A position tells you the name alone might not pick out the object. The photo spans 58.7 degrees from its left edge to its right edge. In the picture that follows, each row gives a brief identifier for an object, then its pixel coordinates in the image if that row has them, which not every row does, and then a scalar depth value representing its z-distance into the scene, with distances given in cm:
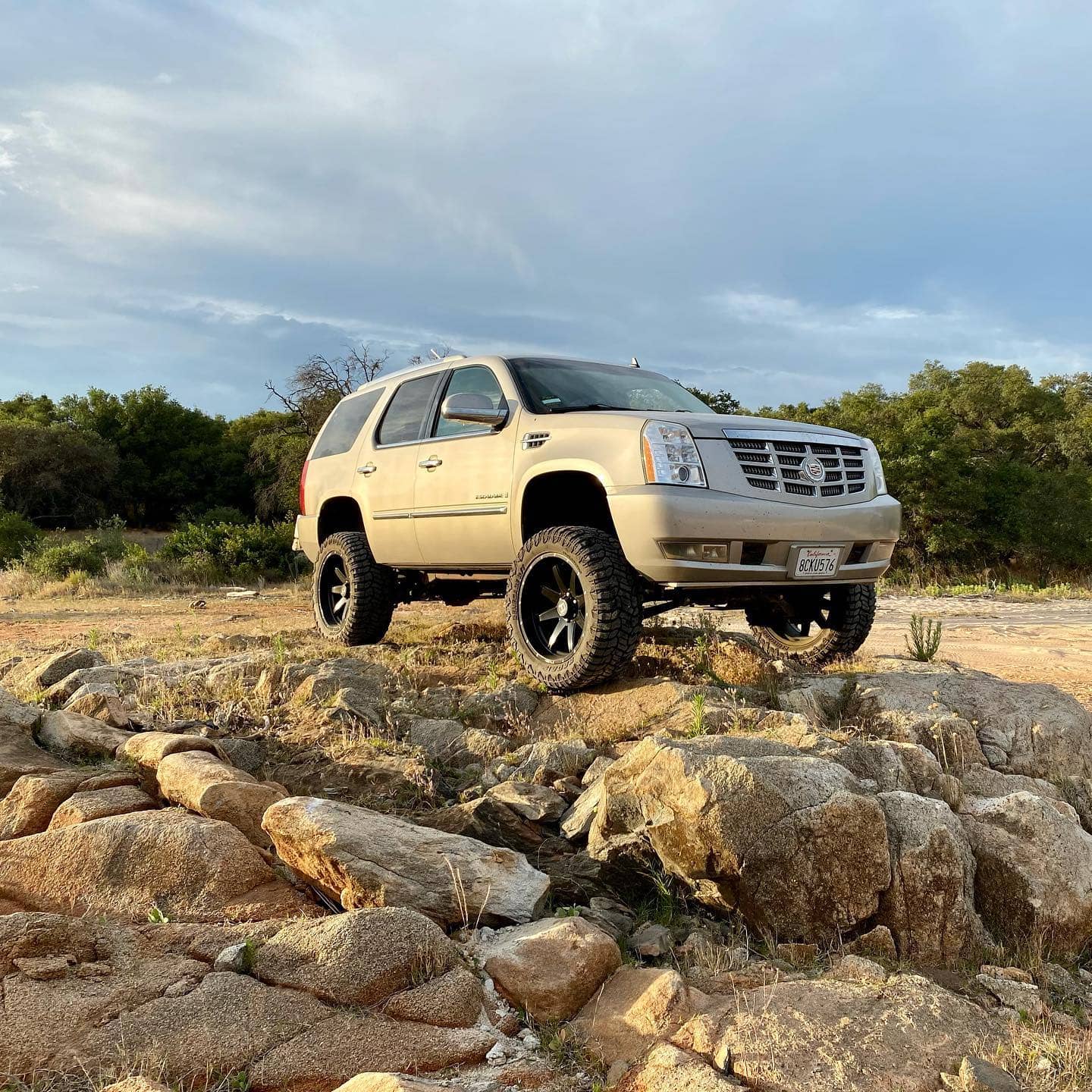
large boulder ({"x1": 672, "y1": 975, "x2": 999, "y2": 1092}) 270
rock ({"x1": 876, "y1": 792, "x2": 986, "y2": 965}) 397
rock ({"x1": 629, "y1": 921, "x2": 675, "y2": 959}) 357
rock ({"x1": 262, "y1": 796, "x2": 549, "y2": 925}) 358
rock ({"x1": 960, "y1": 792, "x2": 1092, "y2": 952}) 427
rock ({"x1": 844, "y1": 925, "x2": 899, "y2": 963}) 382
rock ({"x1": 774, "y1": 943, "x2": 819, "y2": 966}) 362
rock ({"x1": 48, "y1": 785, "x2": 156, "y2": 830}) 419
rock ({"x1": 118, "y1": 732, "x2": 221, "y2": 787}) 493
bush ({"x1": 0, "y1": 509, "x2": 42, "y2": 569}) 2260
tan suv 551
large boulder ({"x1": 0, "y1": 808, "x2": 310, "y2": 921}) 361
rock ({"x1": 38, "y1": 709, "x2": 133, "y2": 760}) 539
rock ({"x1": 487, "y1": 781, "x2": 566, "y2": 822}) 461
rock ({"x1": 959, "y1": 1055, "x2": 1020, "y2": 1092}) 267
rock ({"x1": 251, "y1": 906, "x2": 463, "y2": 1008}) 300
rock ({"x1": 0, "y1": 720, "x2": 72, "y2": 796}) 483
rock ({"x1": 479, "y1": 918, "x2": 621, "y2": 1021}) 311
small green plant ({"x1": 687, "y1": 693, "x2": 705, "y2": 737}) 517
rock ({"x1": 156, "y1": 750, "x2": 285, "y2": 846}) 429
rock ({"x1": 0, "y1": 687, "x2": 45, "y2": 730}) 554
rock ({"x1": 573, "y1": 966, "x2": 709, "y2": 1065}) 291
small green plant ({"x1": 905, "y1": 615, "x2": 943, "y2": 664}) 712
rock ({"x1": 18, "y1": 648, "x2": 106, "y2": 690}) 693
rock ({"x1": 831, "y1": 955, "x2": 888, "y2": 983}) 328
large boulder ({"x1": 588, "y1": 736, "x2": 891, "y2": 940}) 390
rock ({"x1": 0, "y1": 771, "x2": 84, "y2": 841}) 431
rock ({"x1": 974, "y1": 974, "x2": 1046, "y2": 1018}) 341
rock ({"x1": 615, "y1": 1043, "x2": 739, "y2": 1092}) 263
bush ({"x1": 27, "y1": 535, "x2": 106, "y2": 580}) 1898
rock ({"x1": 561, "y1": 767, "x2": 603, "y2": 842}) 448
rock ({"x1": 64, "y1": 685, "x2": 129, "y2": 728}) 587
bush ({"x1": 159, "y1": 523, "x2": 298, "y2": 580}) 1942
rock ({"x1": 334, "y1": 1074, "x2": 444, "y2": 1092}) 241
